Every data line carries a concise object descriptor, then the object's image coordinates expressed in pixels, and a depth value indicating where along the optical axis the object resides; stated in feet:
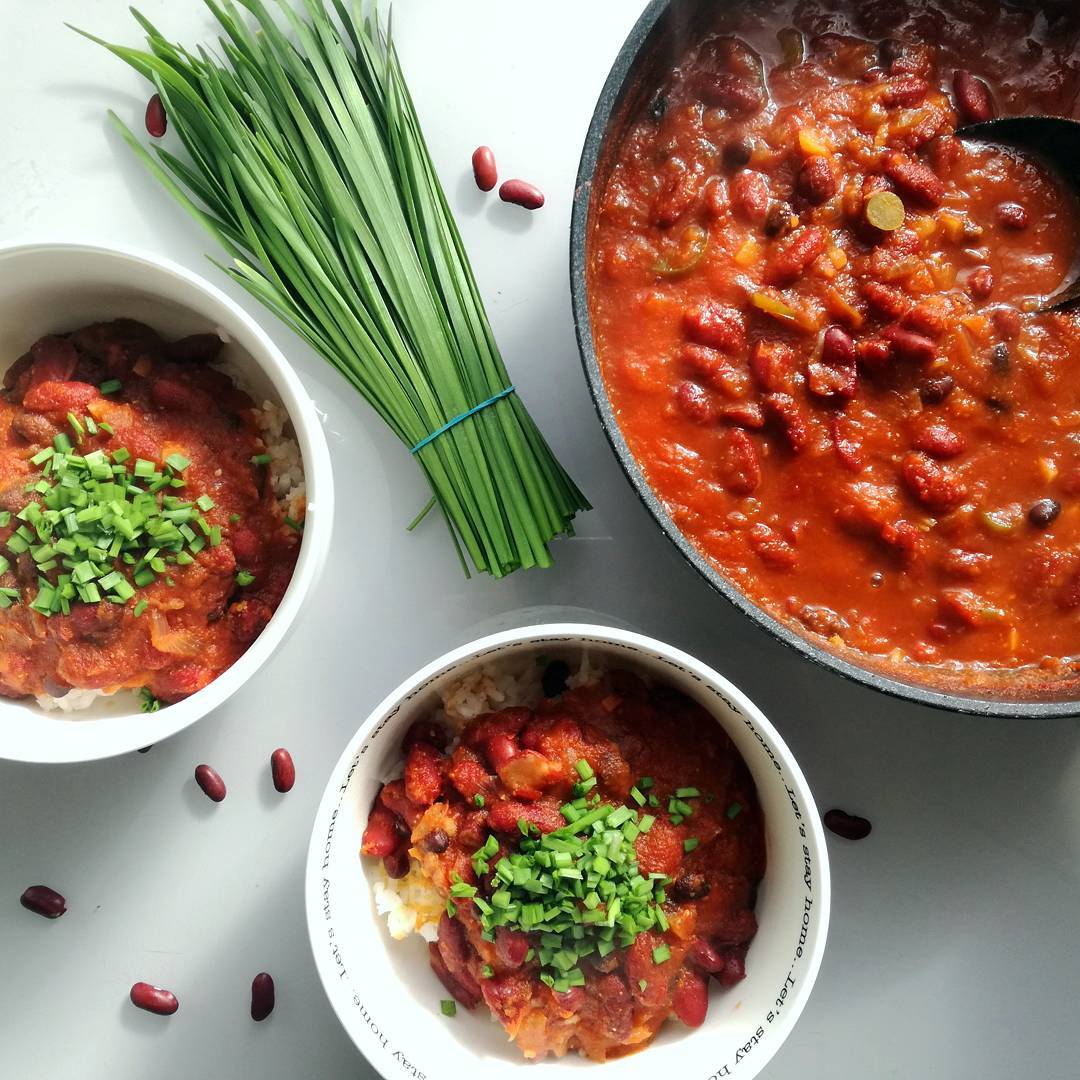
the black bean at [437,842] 1.16
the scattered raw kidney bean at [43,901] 1.34
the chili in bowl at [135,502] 1.16
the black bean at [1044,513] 1.16
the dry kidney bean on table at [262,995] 1.34
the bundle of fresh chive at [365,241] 1.26
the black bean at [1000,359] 1.17
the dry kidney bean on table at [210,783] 1.34
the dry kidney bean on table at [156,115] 1.33
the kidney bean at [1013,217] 1.19
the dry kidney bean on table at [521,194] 1.33
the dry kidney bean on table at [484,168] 1.34
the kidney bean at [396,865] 1.22
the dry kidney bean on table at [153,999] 1.34
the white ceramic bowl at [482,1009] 1.12
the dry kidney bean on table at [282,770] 1.34
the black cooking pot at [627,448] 1.09
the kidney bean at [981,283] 1.18
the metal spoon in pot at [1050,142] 1.18
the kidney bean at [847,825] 1.33
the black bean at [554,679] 1.26
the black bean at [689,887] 1.17
